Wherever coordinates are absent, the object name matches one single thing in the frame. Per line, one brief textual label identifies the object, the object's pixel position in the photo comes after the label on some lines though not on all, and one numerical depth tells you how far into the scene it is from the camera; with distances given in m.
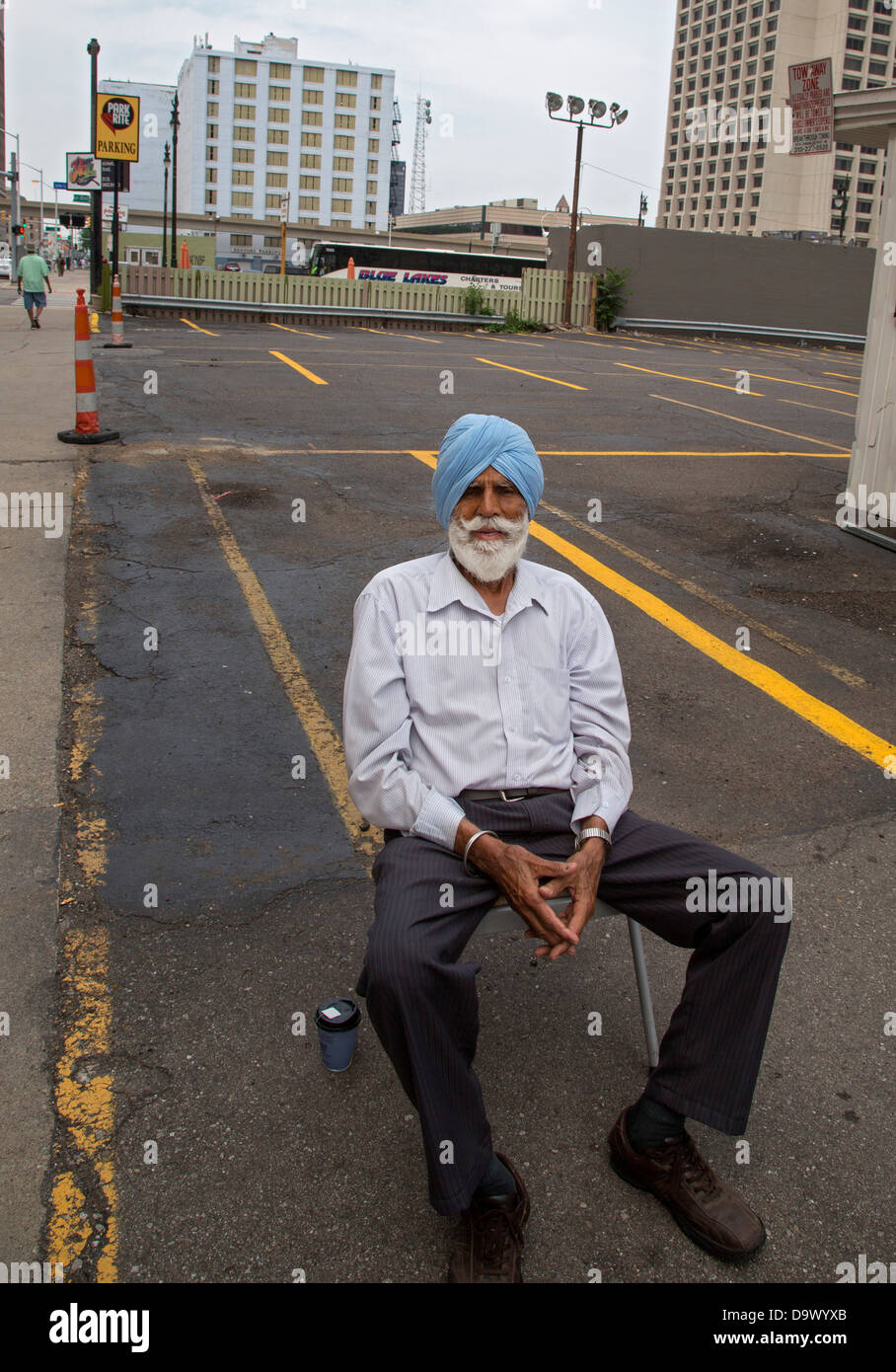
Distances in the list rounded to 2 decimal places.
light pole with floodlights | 26.91
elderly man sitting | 2.31
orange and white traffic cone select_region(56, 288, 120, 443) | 9.53
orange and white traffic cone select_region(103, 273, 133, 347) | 17.86
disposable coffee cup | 2.67
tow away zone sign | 7.86
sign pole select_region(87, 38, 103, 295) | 31.02
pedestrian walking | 23.34
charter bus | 41.59
